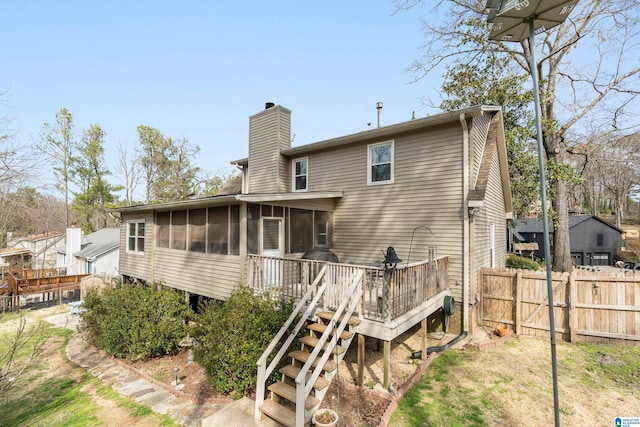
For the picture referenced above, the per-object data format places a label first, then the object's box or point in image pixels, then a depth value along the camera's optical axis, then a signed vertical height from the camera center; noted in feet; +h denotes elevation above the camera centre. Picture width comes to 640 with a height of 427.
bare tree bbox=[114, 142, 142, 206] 97.09 +17.58
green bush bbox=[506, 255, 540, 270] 55.06 -8.05
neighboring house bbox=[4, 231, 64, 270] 82.53 -7.69
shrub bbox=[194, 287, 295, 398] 18.16 -7.39
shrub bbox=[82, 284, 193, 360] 24.89 -8.61
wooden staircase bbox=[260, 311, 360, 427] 15.23 -8.67
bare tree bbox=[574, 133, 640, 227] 96.07 +18.59
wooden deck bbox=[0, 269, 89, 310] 47.01 -10.51
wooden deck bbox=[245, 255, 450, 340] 18.40 -4.88
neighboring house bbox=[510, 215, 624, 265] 85.10 -5.73
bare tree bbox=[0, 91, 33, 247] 35.94 +7.78
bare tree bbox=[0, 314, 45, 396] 26.67 -12.78
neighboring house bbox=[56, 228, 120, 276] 59.82 -6.41
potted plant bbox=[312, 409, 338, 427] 14.31 -9.78
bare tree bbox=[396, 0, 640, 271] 48.21 +28.40
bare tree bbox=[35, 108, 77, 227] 83.41 +22.33
